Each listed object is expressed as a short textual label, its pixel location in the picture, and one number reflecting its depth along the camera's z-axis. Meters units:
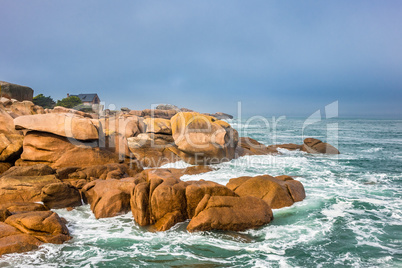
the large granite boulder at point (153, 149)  19.05
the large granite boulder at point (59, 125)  15.81
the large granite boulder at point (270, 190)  11.38
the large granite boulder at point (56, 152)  15.60
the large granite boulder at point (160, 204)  9.66
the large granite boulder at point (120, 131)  18.50
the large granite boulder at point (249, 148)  23.67
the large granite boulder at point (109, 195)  10.60
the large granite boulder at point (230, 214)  9.09
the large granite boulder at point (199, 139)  19.22
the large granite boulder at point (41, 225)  8.07
